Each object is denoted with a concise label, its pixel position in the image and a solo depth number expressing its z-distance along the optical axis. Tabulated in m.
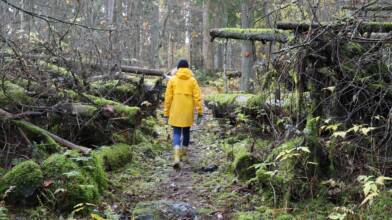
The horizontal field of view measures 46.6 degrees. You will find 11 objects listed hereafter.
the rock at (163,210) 6.32
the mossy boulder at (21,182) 6.18
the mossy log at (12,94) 8.27
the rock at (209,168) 9.37
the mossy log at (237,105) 9.53
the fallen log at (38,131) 7.70
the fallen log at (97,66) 9.61
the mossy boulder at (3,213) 5.38
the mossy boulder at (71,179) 6.25
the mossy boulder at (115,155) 8.90
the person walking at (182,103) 10.34
